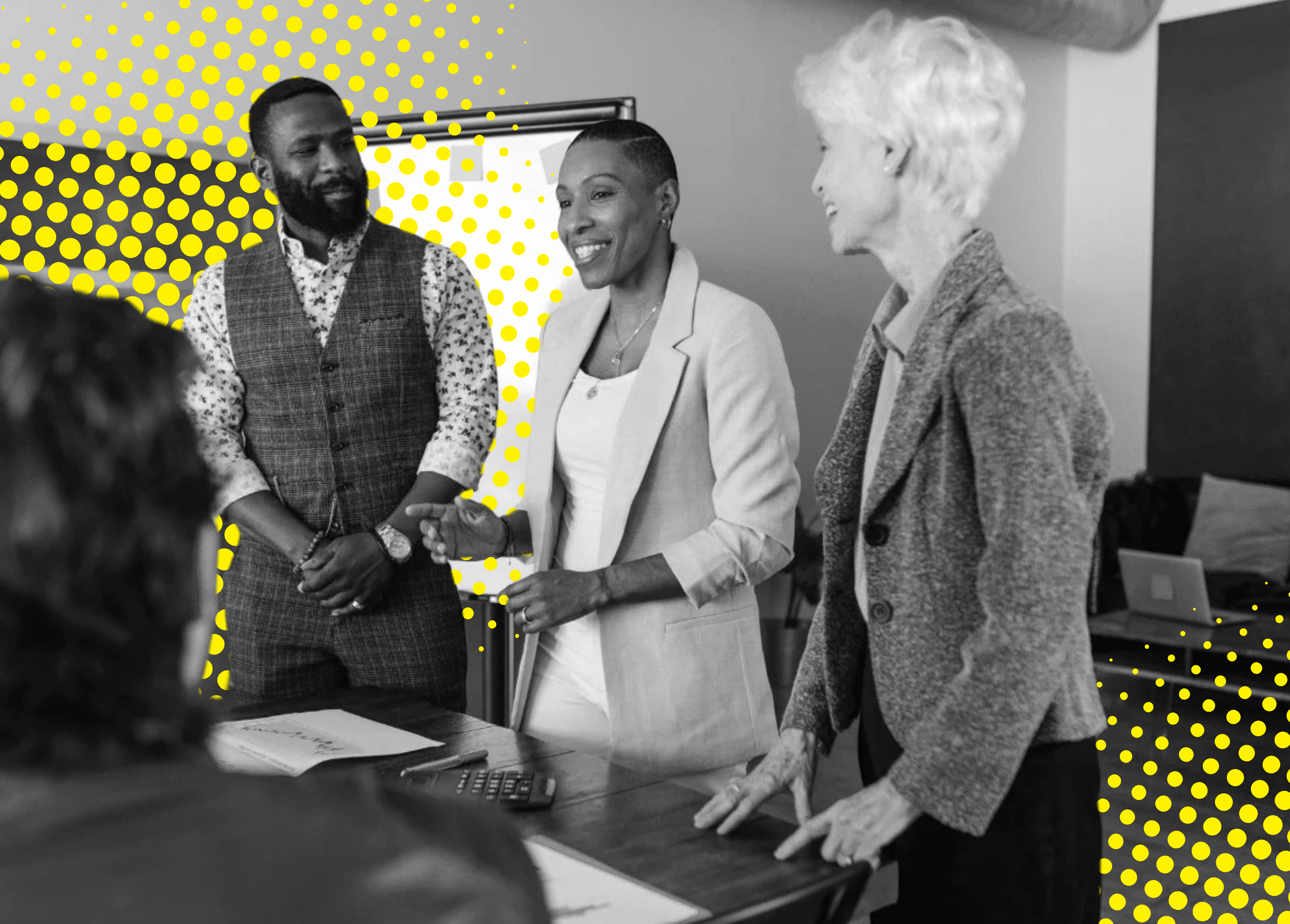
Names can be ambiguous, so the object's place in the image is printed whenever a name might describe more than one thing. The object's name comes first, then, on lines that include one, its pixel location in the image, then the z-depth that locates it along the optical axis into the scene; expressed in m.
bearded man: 2.41
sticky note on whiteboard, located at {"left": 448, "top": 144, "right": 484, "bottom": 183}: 3.85
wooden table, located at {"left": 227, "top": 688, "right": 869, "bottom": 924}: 1.31
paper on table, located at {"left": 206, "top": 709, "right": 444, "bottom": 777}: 1.68
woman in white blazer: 2.08
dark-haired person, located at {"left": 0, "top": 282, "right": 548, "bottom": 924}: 0.51
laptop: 4.92
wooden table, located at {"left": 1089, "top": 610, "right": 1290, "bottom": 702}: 4.48
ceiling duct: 6.23
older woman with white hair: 1.32
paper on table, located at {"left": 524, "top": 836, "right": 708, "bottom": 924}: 1.22
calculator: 1.53
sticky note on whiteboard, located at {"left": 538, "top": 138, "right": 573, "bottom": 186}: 3.74
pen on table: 1.64
